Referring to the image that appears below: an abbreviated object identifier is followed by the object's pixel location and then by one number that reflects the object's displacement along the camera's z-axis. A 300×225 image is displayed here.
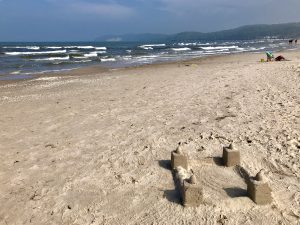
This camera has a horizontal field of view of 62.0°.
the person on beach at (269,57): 13.38
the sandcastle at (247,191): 2.50
